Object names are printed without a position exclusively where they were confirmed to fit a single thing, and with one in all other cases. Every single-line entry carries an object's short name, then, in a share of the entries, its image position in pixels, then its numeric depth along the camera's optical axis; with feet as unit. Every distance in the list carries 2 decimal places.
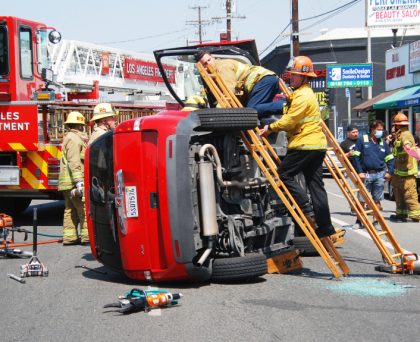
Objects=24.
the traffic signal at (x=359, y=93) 146.14
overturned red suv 24.36
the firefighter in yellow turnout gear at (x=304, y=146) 26.45
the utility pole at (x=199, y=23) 256.11
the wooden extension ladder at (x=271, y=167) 26.04
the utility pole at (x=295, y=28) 124.48
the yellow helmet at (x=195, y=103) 31.44
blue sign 152.56
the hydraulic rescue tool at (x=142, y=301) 21.83
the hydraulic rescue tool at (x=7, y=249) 32.24
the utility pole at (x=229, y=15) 193.88
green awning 95.57
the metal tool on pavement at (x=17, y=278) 27.12
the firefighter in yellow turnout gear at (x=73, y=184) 37.55
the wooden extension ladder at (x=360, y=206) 27.04
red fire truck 43.47
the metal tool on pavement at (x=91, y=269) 28.45
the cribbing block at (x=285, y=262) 27.45
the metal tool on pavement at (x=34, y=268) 28.01
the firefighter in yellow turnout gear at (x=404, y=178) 47.13
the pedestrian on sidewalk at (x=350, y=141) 50.38
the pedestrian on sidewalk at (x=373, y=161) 46.29
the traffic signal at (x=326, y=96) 141.81
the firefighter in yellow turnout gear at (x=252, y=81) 28.40
